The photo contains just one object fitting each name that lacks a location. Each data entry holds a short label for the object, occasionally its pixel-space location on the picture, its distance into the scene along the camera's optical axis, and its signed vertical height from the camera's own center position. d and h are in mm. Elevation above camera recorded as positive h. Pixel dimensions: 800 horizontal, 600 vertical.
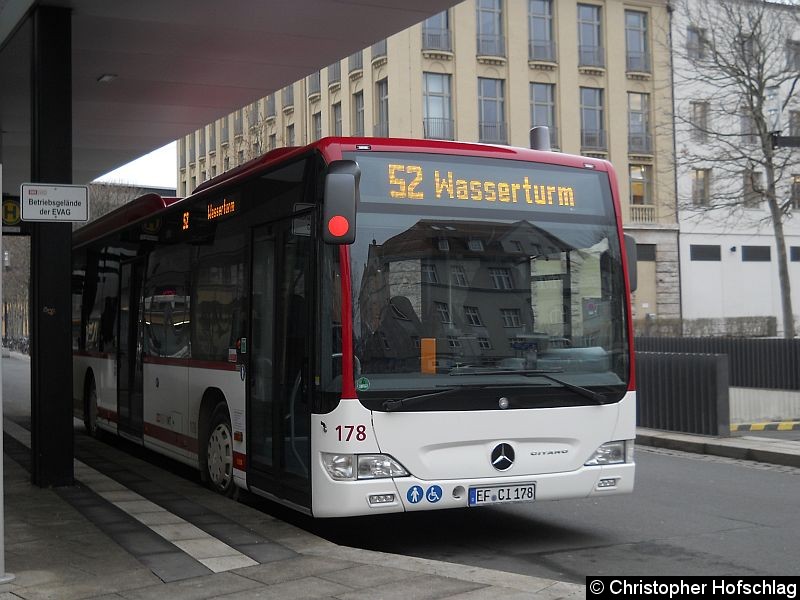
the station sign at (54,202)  9570 +1214
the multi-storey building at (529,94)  44969 +10392
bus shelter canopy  11094 +3362
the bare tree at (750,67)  27922 +6889
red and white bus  7559 -4
